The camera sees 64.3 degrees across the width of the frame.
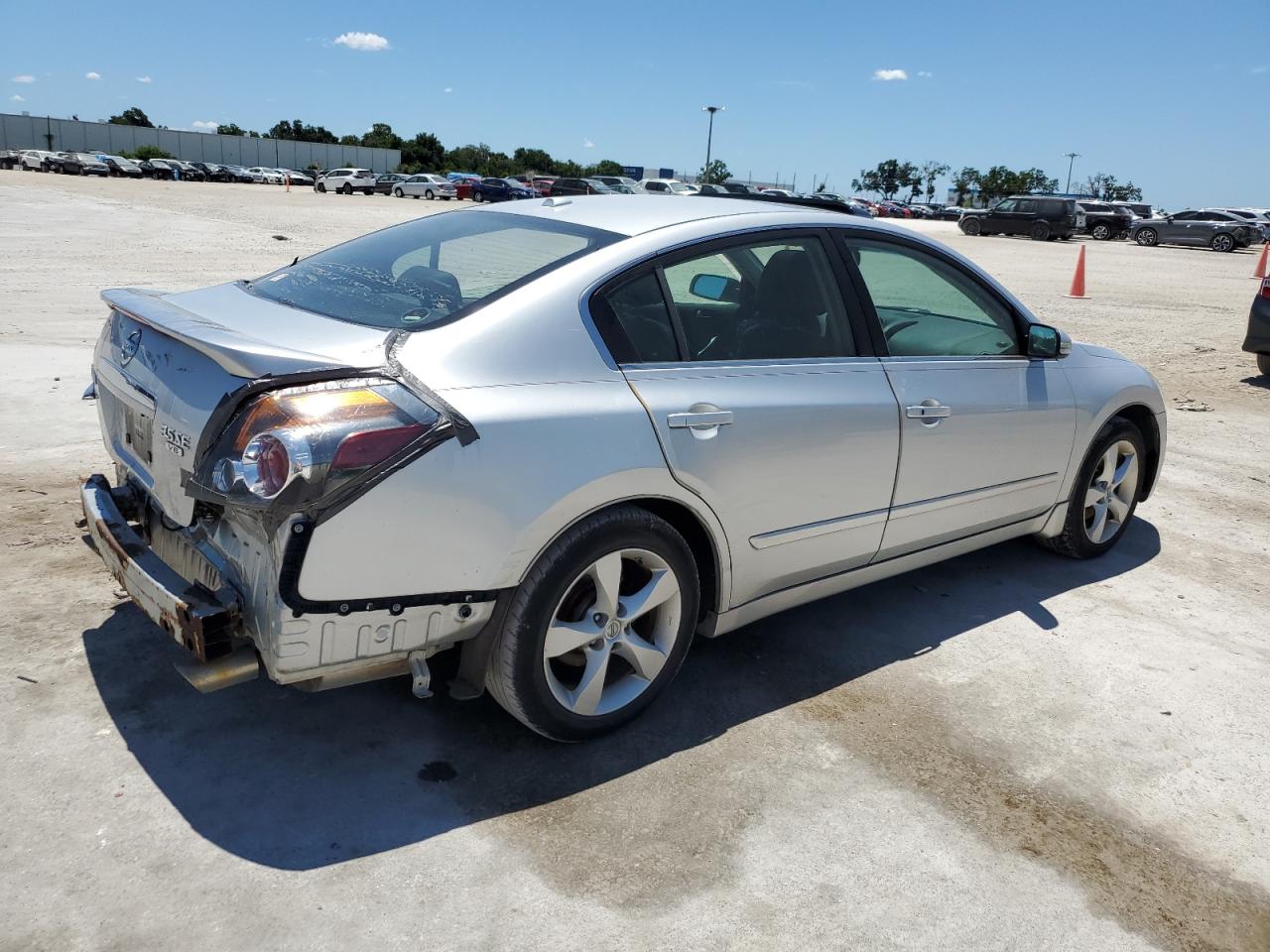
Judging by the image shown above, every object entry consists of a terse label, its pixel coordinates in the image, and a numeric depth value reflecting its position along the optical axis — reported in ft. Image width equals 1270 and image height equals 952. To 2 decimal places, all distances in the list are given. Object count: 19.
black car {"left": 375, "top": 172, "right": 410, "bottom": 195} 194.53
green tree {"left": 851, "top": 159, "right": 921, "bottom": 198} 422.82
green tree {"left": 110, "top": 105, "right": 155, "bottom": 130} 365.61
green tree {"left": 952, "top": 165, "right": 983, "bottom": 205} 372.58
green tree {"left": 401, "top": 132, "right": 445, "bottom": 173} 340.59
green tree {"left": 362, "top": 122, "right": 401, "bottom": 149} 357.82
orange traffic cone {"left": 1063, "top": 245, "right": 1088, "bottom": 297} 57.47
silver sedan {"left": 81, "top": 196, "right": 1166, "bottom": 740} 8.28
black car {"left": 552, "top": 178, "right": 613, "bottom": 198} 123.33
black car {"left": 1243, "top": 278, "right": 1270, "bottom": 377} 32.19
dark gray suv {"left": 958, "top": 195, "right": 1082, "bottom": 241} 130.72
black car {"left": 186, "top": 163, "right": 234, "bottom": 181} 232.73
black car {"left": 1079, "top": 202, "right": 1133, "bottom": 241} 141.59
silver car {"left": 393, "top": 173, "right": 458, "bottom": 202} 181.16
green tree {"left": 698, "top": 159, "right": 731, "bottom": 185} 286.89
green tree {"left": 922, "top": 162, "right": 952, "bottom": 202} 416.87
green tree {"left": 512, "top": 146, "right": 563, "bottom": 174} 354.33
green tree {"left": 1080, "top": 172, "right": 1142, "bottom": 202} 411.89
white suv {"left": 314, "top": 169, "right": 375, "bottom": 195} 194.39
